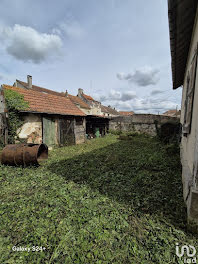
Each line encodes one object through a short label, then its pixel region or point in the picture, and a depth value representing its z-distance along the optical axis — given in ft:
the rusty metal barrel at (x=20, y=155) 15.42
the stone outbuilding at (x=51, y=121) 22.69
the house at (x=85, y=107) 79.35
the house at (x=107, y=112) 128.01
